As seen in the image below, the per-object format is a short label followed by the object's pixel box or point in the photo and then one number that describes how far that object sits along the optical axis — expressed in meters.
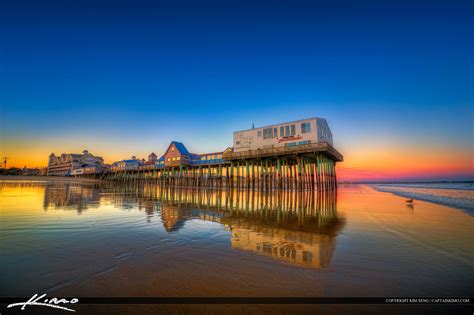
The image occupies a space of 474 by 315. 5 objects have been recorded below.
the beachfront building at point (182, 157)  46.50
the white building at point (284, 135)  28.39
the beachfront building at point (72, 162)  111.12
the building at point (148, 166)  60.19
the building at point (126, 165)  69.21
